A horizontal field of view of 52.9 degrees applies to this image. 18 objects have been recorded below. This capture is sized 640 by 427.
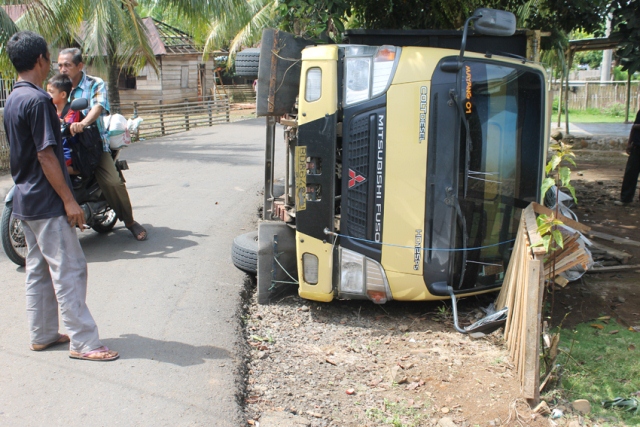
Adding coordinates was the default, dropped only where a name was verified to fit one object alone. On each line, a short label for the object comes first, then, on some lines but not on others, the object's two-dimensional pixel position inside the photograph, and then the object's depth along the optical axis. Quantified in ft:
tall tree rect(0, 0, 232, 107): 44.75
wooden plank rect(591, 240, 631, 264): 24.22
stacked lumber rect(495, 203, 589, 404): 12.93
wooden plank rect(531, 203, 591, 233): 15.46
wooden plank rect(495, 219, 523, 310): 15.97
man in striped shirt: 21.15
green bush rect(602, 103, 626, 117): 98.74
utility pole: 99.81
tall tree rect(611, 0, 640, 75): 24.86
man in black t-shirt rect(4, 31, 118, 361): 13.17
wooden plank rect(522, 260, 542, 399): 12.84
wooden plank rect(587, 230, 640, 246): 26.81
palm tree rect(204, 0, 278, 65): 82.05
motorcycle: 19.77
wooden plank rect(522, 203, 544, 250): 14.15
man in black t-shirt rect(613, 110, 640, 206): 34.96
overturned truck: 16.60
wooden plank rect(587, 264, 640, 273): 23.07
